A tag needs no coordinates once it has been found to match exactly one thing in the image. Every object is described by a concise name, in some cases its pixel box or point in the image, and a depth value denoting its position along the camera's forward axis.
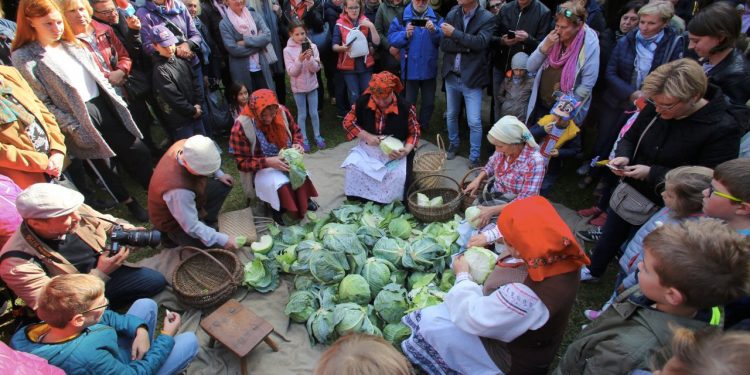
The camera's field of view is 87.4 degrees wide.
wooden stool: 3.23
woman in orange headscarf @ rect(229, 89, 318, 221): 4.72
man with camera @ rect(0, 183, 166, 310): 2.85
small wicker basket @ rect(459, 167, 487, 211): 4.71
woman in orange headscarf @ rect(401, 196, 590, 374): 2.38
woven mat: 4.66
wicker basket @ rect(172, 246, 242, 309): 3.69
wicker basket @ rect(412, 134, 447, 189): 5.33
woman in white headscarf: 3.89
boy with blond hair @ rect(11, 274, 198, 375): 2.34
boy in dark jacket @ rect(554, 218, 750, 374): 1.85
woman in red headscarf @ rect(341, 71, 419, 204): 5.11
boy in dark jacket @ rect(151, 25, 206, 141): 5.23
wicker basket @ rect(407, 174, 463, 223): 4.71
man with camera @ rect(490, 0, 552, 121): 5.43
